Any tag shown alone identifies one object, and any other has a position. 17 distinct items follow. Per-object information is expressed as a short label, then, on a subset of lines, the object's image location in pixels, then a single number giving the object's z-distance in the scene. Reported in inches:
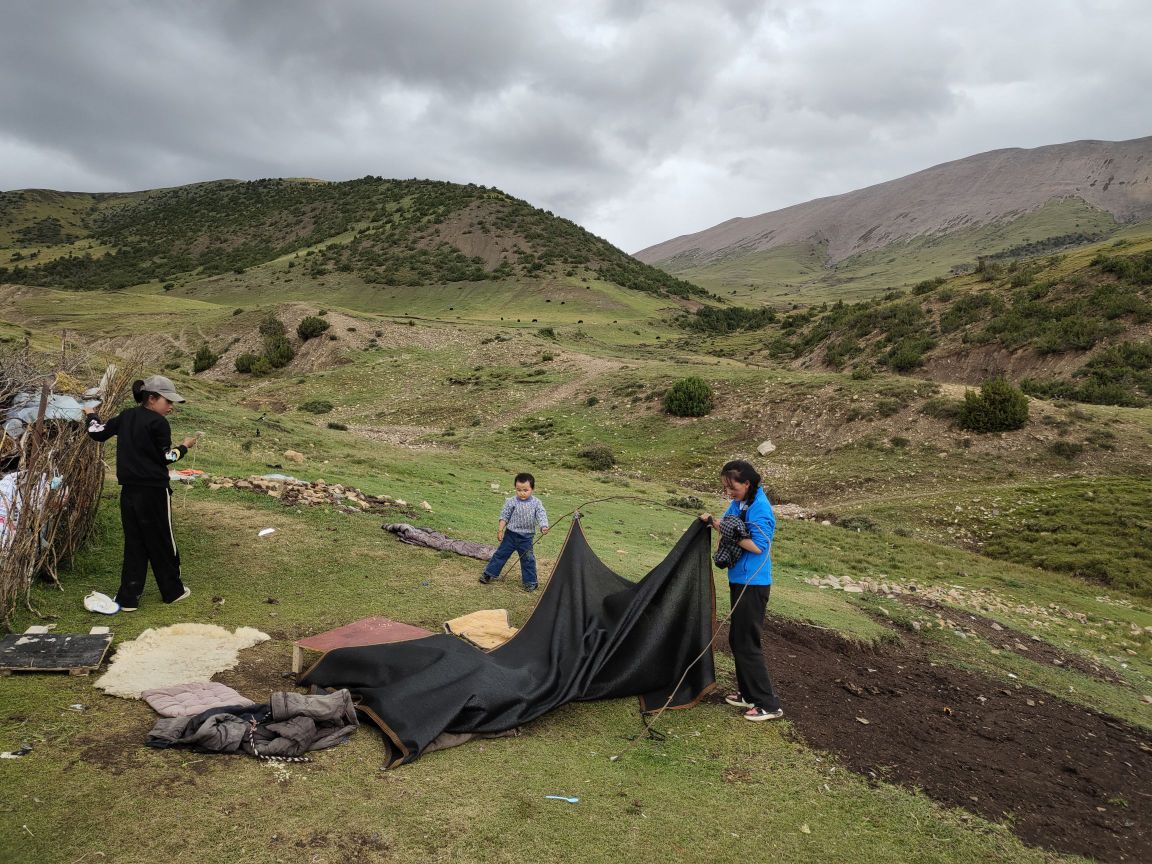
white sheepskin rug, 217.3
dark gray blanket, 211.3
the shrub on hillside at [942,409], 1003.9
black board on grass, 212.1
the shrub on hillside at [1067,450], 887.7
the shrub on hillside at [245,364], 1831.9
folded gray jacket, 183.8
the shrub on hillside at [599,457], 1087.8
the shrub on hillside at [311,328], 1911.9
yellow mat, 280.4
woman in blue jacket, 251.0
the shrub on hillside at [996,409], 943.0
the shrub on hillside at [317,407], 1437.0
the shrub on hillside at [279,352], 1847.9
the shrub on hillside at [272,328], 1974.7
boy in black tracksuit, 270.8
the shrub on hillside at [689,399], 1224.2
